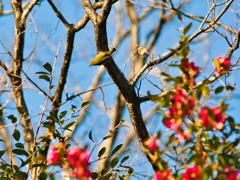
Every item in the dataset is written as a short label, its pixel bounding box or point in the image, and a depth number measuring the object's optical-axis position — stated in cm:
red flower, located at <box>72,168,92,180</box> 941
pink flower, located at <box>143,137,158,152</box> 942
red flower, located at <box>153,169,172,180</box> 939
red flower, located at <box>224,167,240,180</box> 935
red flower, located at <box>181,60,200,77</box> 946
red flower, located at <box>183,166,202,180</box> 934
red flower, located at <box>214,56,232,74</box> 950
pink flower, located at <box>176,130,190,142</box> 942
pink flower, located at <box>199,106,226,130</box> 940
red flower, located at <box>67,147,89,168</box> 941
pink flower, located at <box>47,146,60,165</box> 945
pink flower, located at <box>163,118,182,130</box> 942
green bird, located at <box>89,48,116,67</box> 986
